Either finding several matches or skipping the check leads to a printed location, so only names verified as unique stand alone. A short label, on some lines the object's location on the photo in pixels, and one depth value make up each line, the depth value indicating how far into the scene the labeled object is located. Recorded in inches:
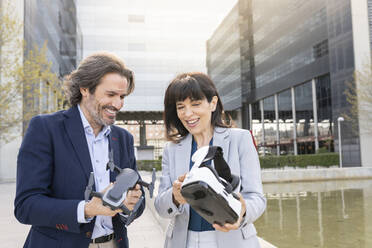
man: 69.3
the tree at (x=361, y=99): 1042.7
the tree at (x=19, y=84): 630.7
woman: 80.0
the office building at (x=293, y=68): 1154.7
